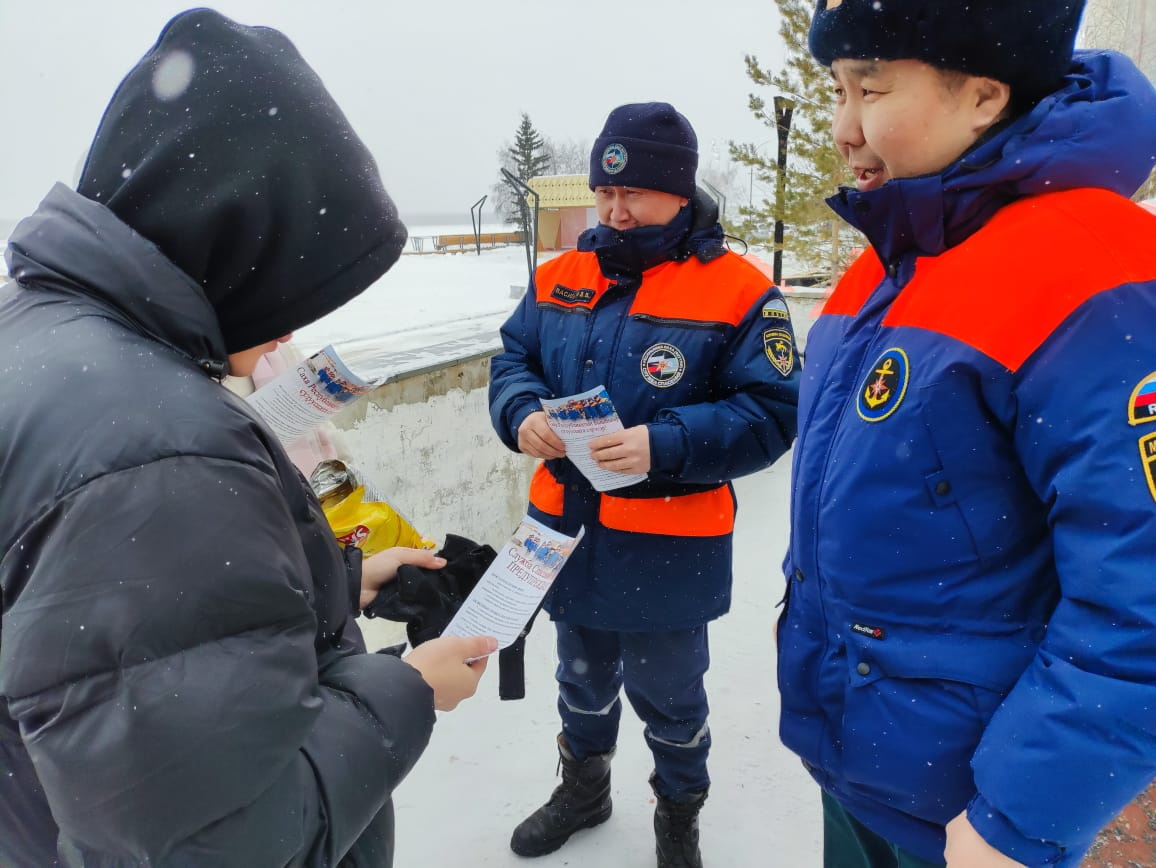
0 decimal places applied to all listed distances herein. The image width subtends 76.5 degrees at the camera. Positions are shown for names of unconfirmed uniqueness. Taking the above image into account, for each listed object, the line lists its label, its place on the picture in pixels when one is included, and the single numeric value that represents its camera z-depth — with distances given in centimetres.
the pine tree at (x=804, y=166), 989
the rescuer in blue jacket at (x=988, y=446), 93
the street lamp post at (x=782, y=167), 1039
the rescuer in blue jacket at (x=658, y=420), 203
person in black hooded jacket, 69
